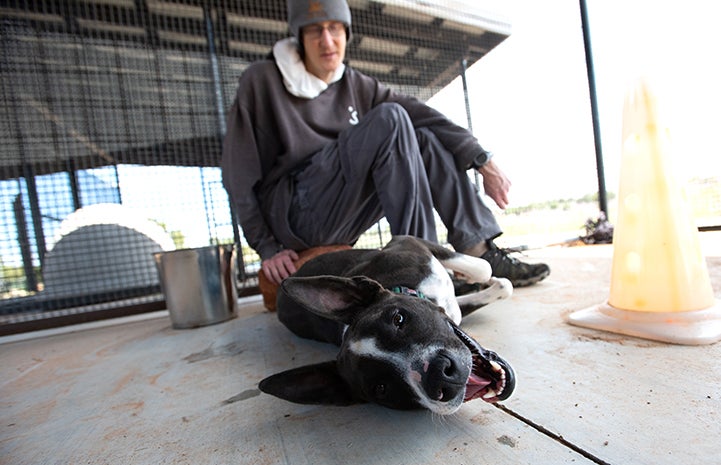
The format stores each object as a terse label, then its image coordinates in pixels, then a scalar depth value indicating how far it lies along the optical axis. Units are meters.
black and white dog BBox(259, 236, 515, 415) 0.86
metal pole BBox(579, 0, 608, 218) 4.00
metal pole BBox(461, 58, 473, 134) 4.23
